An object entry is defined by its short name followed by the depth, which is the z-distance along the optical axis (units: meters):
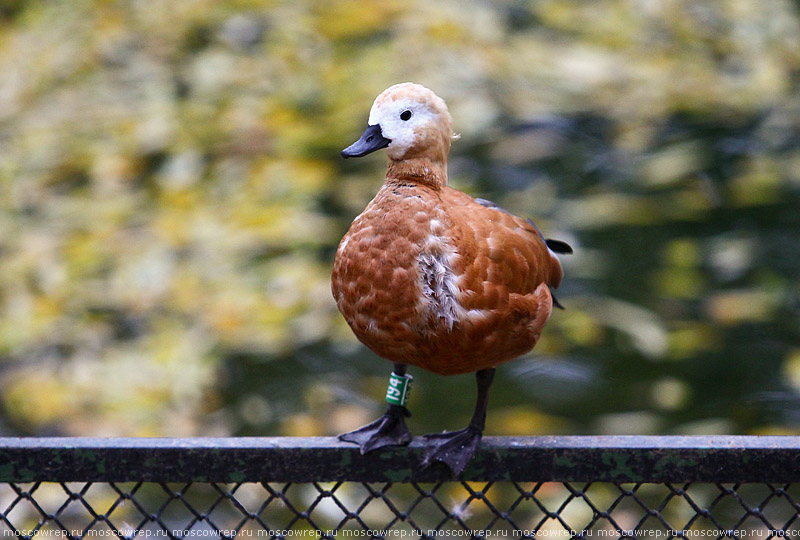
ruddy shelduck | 4.01
